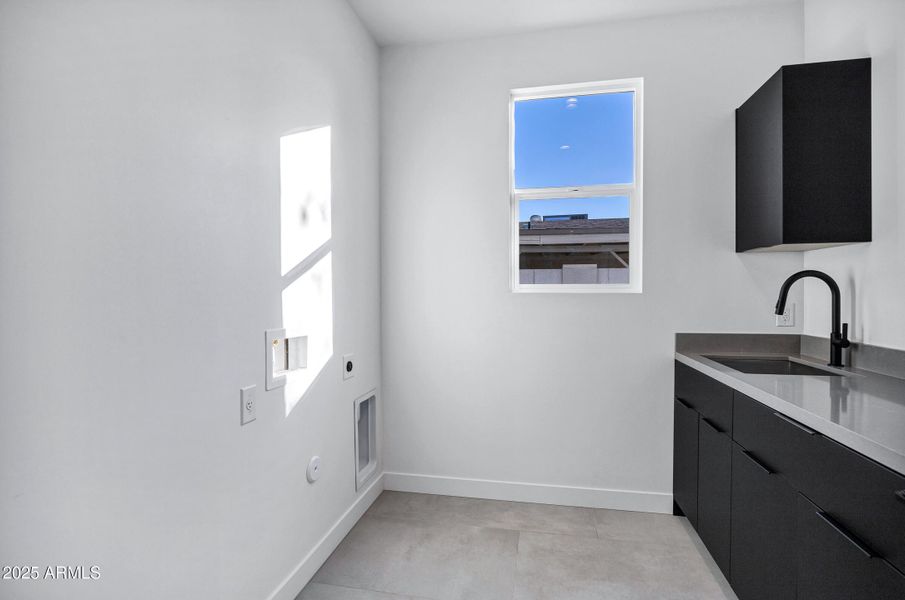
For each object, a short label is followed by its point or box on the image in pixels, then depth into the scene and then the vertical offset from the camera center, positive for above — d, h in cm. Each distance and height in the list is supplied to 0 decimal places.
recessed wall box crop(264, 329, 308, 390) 174 -25
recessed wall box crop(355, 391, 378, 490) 266 -87
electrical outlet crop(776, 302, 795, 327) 248 -13
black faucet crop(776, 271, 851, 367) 206 -15
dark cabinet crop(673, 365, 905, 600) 103 -63
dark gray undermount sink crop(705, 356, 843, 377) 214 -36
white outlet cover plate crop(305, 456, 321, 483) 204 -79
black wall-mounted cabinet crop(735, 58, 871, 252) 197 +60
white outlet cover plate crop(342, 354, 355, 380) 244 -39
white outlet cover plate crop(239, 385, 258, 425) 160 -39
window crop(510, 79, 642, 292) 274 +65
